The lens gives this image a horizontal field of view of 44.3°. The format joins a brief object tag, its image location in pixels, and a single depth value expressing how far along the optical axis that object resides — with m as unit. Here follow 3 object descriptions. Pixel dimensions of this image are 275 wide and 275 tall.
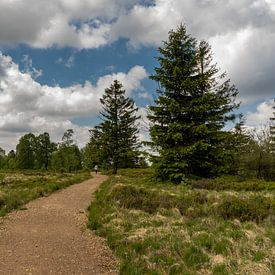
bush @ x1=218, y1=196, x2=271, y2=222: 11.45
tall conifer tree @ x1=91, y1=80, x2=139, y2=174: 45.44
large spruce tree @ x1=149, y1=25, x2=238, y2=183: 24.75
